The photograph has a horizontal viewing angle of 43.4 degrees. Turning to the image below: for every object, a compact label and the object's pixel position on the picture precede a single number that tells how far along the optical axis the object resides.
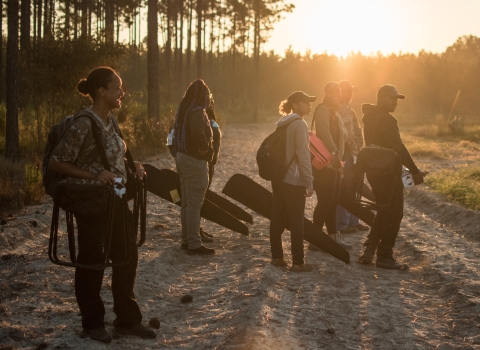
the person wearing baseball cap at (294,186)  6.42
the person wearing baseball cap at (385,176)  6.85
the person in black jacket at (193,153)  7.01
